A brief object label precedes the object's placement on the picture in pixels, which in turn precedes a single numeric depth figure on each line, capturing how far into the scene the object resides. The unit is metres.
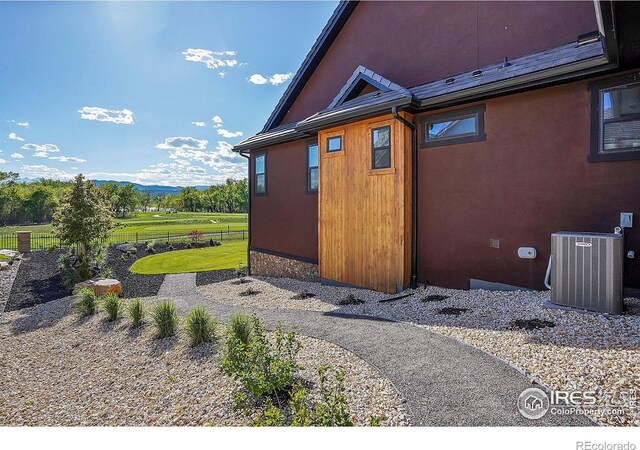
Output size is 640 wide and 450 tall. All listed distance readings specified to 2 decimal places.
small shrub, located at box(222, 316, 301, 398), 3.13
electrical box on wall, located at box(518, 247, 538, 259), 5.71
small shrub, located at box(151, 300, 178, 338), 5.66
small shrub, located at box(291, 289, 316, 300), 7.71
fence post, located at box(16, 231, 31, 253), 19.91
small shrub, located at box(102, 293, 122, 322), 7.08
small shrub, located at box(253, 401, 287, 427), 2.50
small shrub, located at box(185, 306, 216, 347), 5.02
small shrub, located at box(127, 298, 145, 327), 6.44
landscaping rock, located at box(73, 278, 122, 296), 9.51
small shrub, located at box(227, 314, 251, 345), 4.46
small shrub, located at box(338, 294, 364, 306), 6.71
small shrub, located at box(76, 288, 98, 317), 7.80
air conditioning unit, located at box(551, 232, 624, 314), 4.25
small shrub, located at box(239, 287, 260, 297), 8.66
